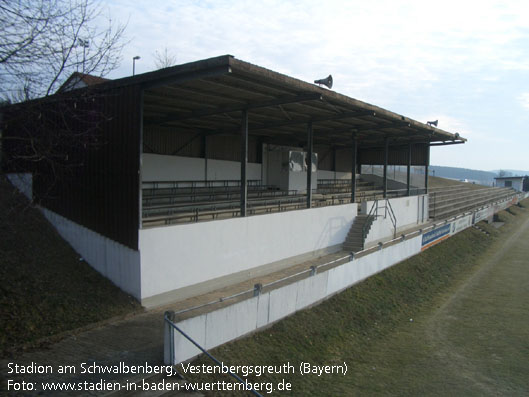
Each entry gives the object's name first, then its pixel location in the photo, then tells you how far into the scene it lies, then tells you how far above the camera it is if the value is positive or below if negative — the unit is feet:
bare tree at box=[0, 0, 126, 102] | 20.83 +6.59
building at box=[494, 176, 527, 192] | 243.19 +0.41
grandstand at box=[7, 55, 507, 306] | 31.24 -0.28
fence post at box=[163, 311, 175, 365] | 20.67 -8.50
